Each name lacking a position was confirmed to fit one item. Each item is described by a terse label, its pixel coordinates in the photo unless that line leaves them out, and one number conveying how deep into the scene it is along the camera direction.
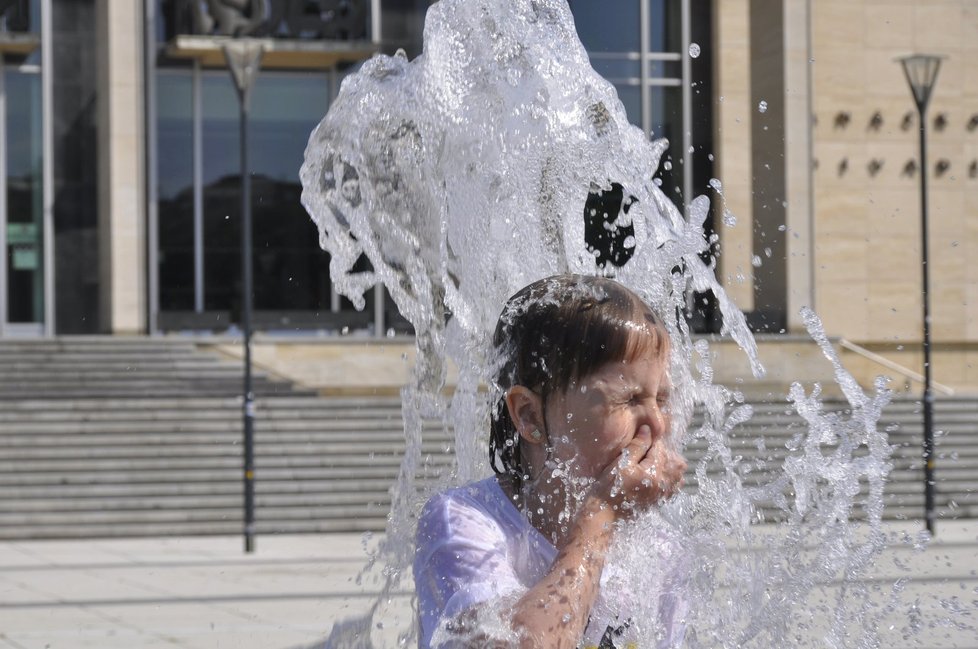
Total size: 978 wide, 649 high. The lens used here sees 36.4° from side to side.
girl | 1.72
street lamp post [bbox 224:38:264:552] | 15.28
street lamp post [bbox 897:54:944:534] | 16.23
